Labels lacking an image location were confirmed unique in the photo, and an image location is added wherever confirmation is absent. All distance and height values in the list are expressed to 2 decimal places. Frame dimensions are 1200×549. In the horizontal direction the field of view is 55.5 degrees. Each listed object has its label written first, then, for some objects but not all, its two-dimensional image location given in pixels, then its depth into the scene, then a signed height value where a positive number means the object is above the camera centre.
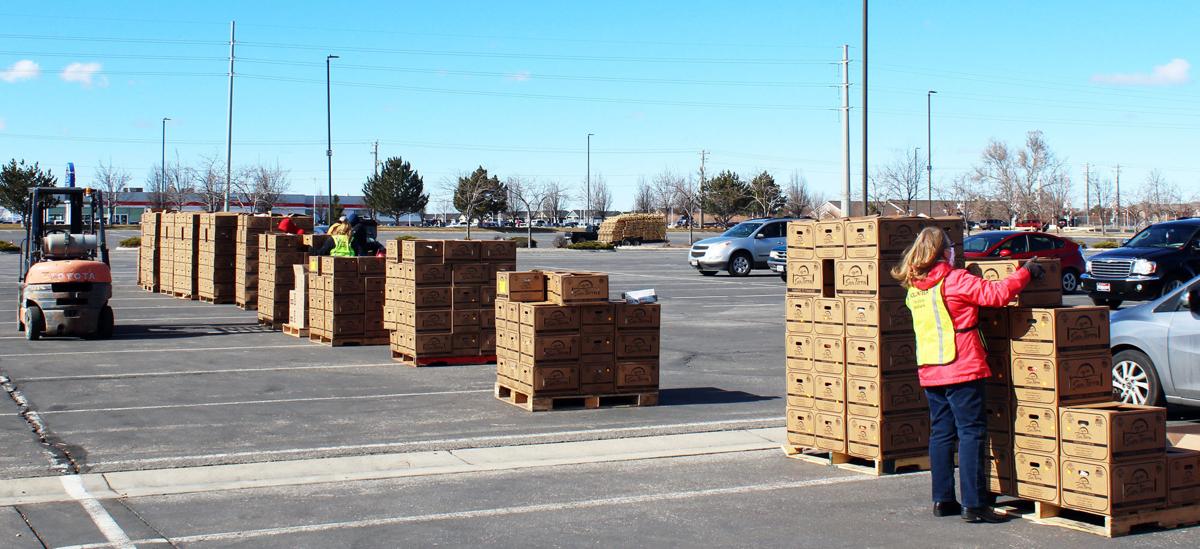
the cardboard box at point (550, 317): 11.68 -0.61
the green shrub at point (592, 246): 63.77 +0.67
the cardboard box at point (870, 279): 8.49 -0.16
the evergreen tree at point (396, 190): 98.69 +5.93
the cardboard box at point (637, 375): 12.11 -1.25
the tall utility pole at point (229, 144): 46.98 +4.71
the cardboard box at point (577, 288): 11.87 -0.31
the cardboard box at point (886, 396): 8.48 -1.04
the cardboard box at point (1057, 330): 7.30 -0.47
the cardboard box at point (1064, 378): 7.28 -0.78
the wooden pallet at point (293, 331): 18.75 -1.22
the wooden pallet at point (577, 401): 11.80 -1.52
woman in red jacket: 7.26 -0.64
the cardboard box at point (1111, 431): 6.91 -1.07
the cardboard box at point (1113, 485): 6.91 -1.40
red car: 27.86 +0.24
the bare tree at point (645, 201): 132.38 +6.75
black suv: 23.38 -0.18
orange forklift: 17.66 -0.22
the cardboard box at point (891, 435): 8.56 -1.35
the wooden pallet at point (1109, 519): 6.97 -1.66
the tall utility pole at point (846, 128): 30.81 +3.67
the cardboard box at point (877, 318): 8.46 -0.45
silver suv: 37.16 +0.29
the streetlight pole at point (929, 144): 54.97 +5.57
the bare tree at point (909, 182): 70.59 +4.71
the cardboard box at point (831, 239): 8.84 +0.15
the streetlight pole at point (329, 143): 54.30 +5.51
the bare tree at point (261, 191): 90.37 +5.40
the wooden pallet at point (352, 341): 17.41 -1.28
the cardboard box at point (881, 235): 8.49 +0.17
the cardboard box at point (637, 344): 12.09 -0.92
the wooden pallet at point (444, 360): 15.20 -1.39
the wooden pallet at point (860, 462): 8.66 -1.62
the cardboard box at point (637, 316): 12.12 -0.62
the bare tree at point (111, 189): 98.00 +6.17
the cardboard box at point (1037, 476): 7.23 -1.41
